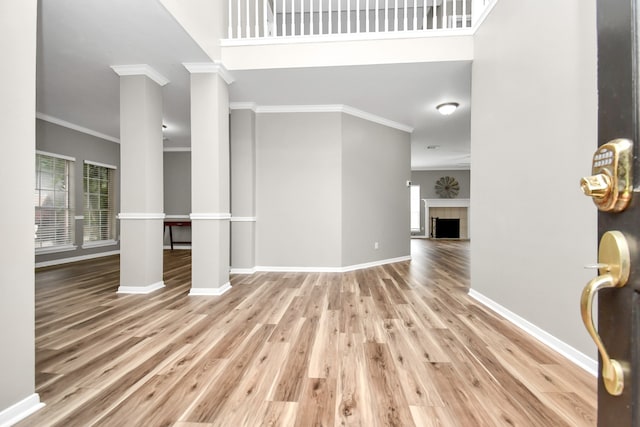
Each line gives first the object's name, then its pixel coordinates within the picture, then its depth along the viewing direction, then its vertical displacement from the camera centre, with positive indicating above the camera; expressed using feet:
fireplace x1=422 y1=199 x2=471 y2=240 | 34.71 -0.14
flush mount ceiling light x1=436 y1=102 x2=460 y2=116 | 14.46 +5.05
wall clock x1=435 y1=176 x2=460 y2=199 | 35.43 +3.00
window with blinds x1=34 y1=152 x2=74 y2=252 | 17.12 +0.59
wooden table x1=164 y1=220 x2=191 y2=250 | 23.91 -0.82
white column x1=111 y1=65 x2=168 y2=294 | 10.96 +1.25
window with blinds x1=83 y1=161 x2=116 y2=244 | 20.24 +0.66
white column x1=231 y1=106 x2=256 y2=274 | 14.48 +1.08
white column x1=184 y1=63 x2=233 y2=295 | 10.84 +1.23
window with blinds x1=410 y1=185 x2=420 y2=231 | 36.55 +0.70
